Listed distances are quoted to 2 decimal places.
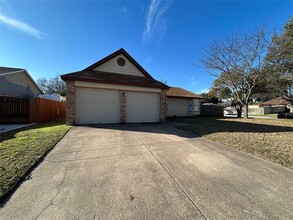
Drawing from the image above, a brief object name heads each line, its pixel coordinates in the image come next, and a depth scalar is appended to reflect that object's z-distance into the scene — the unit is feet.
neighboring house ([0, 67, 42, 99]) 34.53
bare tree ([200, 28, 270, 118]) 41.71
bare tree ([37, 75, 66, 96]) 117.88
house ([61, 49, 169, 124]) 25.17
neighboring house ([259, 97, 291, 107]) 107.78
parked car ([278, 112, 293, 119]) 51.96
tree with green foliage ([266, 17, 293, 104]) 38.20
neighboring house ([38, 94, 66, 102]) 55.56
